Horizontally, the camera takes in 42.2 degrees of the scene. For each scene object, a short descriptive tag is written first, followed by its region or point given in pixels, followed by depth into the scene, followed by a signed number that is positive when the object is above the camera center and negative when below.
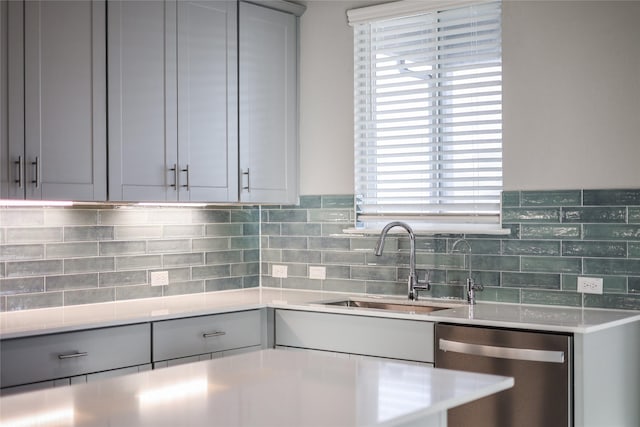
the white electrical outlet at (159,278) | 4.34 -0.42
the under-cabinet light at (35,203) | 3.53 -0.02
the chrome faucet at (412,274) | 4.09 -0.37
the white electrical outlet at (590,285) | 3.71 -0.39
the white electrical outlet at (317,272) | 4.65 -0.41
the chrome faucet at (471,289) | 3.95 -0.43
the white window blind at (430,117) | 4.08 +0.42
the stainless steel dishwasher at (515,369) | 3.14 -0.67
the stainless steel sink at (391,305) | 4.01 -0.53
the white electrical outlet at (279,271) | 4.83 -0.42
